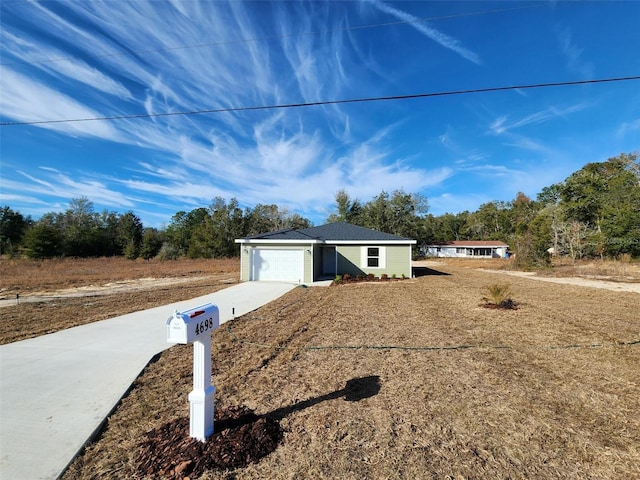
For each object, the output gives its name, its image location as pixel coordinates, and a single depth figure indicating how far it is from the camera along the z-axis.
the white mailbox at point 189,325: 2.17
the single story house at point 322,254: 15.32
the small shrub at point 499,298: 8.27
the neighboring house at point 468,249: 45.00
